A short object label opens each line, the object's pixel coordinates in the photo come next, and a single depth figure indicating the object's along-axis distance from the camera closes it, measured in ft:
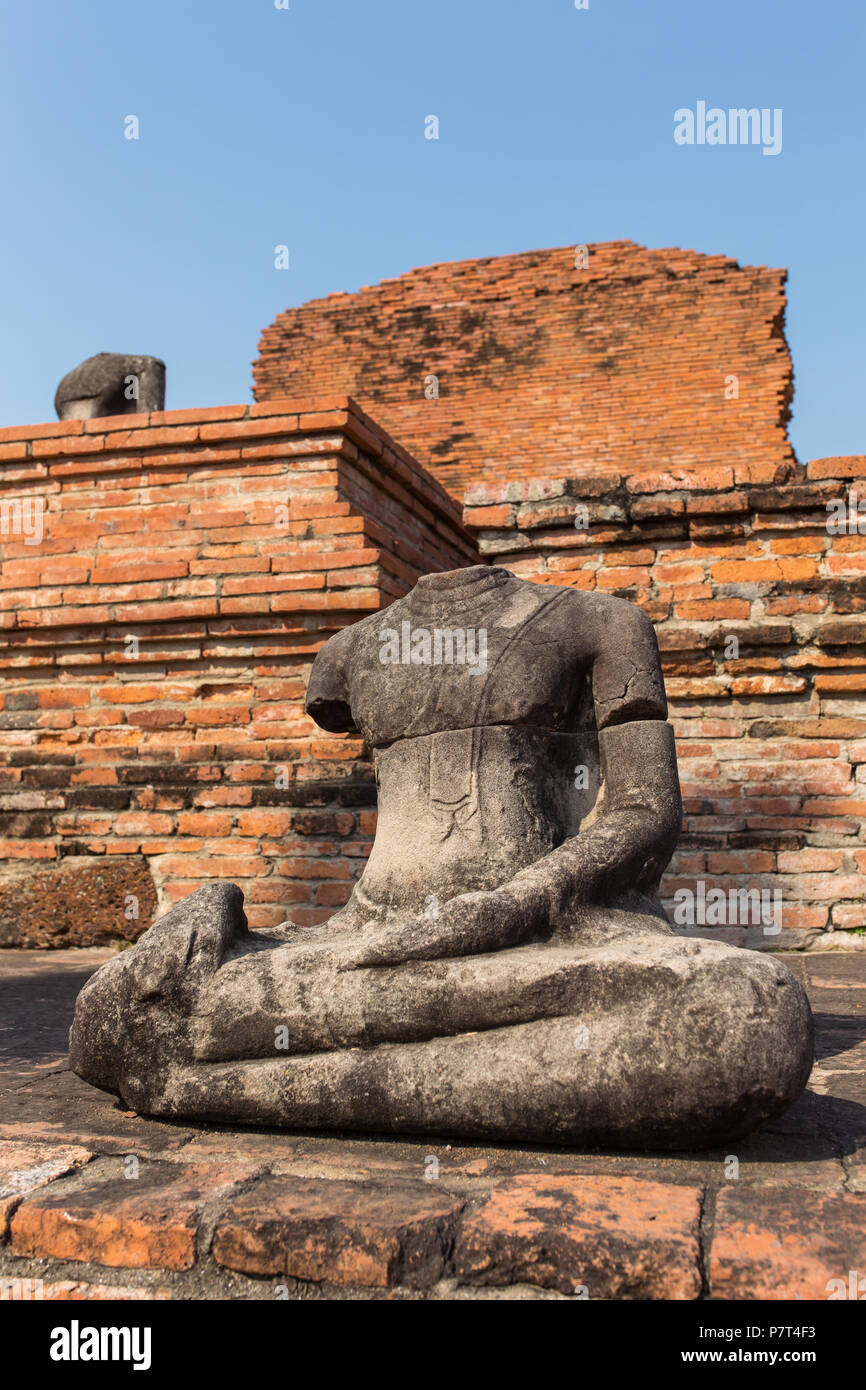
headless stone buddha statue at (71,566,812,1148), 6.04
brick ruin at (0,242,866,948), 15.10
